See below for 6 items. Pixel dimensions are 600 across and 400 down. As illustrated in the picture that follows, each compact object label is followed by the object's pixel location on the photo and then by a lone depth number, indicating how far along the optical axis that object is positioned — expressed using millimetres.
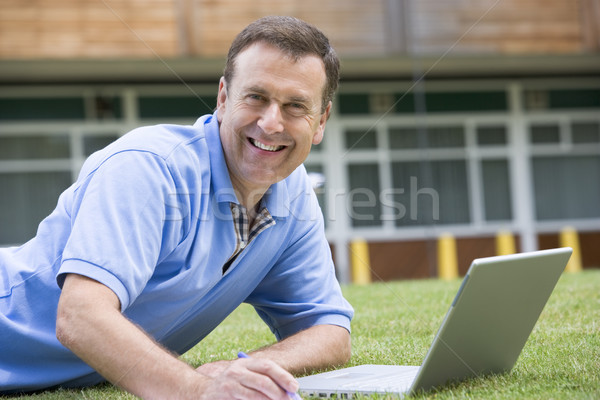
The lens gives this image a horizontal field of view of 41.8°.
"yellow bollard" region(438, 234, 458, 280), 14580
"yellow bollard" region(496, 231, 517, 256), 15328
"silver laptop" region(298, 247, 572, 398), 2119
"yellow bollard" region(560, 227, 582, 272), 15160
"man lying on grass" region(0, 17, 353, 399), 2121
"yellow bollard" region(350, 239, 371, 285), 14453
